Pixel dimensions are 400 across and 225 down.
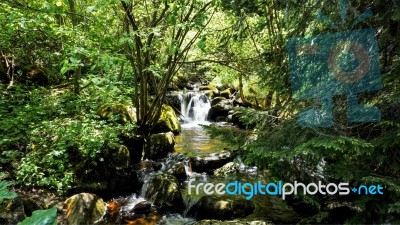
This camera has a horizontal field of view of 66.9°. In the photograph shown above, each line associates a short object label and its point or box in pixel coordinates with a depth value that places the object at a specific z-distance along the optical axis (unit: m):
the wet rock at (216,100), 17.04
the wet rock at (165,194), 6.21
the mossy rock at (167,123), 10.22
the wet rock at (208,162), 8.23
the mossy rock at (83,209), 5.15
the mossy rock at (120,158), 6.85
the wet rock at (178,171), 7.68
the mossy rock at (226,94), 18.45
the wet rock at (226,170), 7.53
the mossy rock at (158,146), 8.62
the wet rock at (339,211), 3.91
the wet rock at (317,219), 3.67
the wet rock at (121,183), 6.57
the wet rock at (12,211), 4.45
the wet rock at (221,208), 5.63
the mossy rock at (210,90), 18.21
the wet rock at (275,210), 5.29
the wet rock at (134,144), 8.06
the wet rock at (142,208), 6.01
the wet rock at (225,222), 4.40
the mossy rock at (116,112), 8.54
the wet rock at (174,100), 15.34
